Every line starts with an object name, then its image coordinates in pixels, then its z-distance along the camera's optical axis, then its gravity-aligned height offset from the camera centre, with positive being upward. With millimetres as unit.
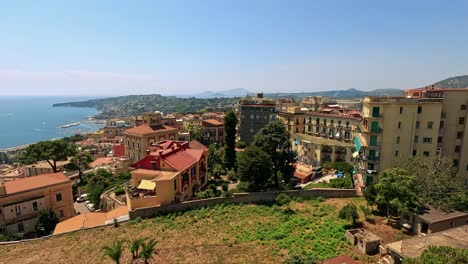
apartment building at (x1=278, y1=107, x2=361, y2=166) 57312 -9045
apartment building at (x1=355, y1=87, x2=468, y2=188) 36500 -4333
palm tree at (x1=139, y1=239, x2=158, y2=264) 20281 -12091
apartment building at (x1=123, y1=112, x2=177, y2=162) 59438 -9197
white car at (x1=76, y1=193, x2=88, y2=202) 48812 -19250
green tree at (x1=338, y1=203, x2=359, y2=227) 26342 -11832
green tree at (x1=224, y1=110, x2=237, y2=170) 51750 -8404
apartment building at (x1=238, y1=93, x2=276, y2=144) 79562 -5735
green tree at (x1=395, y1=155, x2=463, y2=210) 27438 -9284
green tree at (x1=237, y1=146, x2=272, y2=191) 37000 -10074
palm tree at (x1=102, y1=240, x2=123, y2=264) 19766 -11911
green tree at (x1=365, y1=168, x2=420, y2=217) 25234 -9641
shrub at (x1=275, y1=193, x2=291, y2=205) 33341 -13131
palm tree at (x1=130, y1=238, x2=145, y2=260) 21234 -12331
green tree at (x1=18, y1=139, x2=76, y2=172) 51625 -11404
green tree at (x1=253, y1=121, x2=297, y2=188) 42500 -8561
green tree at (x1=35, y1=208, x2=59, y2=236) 32594 -16069
